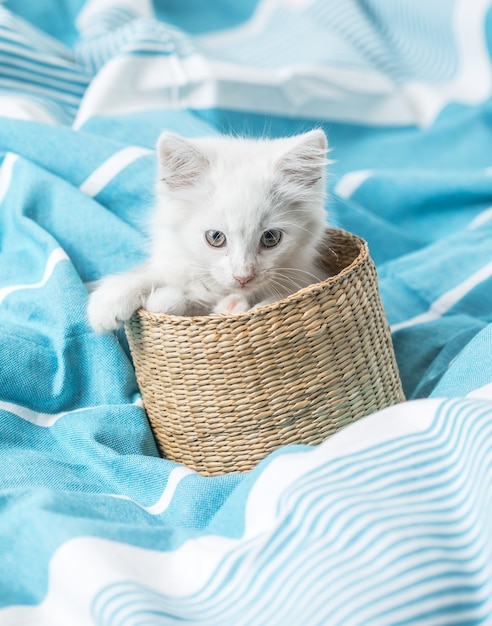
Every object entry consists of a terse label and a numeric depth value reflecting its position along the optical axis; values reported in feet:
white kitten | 2.39
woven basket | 2.27
